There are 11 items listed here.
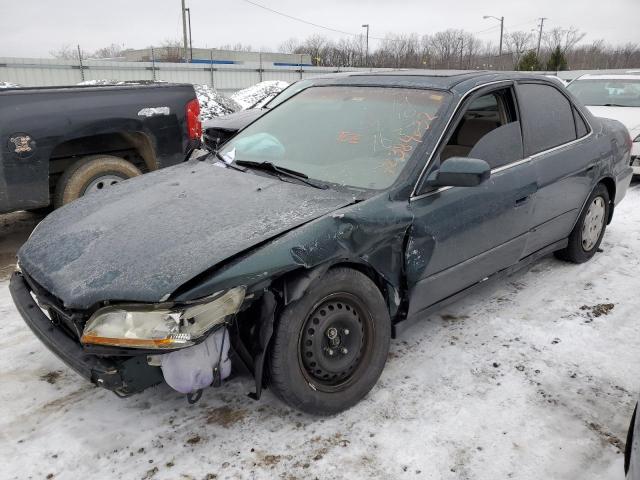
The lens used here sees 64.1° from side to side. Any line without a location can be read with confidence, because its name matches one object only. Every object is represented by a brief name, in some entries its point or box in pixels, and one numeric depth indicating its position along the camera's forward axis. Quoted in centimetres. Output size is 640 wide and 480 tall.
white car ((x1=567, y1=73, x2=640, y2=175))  760
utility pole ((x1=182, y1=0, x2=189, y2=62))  3438
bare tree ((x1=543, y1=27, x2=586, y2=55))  6419
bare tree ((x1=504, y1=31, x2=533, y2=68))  6565
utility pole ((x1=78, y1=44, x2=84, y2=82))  1917
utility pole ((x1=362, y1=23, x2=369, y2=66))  5418
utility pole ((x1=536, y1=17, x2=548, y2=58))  6277
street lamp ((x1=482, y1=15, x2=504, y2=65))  5316
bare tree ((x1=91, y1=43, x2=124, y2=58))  6541
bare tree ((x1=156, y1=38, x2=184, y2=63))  4562
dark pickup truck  456
